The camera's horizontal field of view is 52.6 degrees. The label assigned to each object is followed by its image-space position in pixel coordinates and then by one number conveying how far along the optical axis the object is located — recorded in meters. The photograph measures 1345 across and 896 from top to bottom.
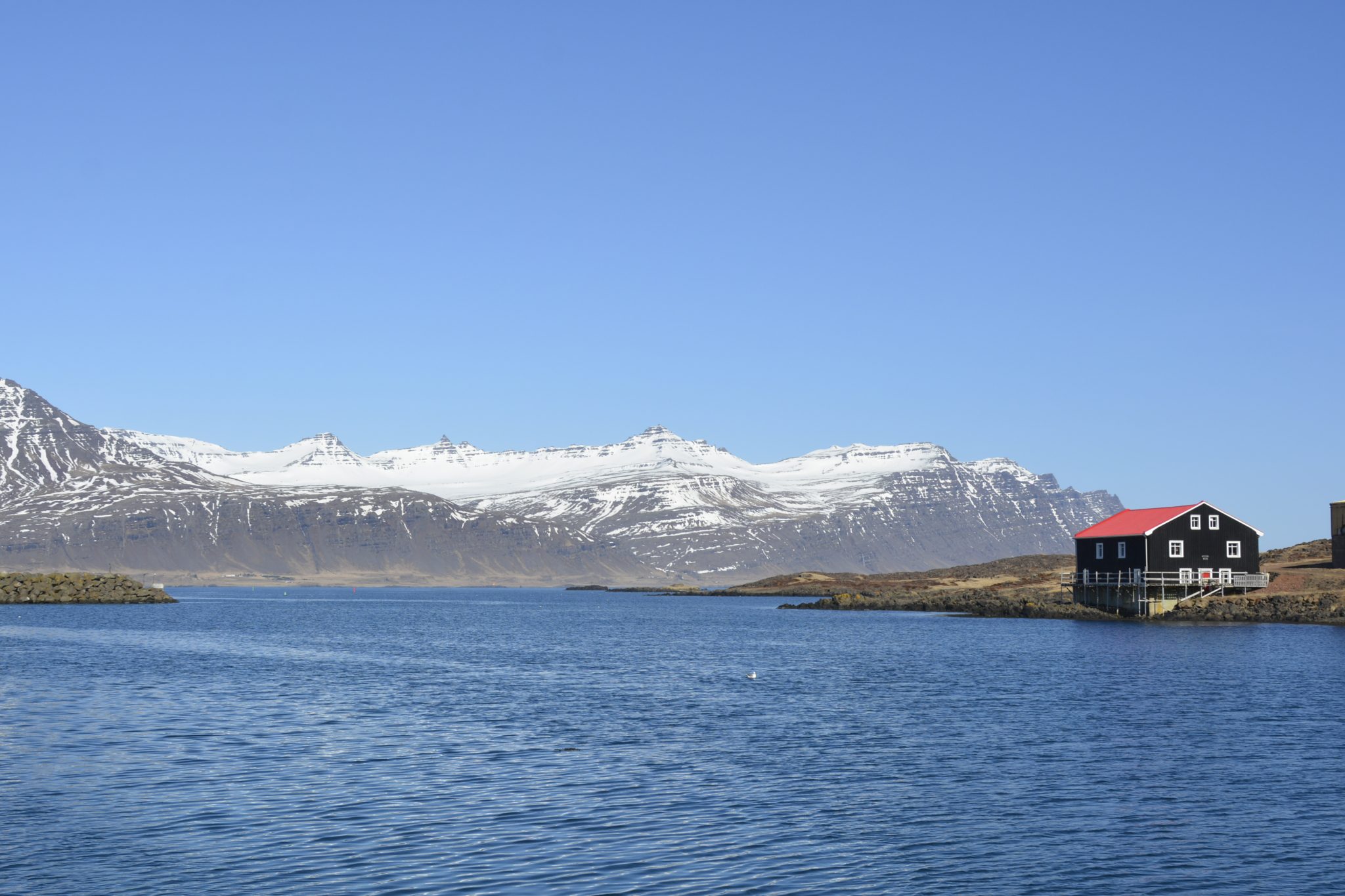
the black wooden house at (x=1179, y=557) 124.06
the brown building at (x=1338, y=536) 133.00
